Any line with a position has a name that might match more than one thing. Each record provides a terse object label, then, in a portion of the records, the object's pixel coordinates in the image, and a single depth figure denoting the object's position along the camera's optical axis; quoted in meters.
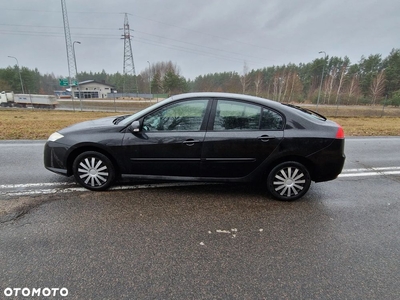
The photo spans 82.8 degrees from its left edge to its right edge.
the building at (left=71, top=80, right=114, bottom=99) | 75.39
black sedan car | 3.30
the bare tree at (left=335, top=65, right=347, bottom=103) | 50.78
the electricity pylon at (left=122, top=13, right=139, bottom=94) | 74.44
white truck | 34.38
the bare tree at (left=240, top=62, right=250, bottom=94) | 59.30
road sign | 49.69
